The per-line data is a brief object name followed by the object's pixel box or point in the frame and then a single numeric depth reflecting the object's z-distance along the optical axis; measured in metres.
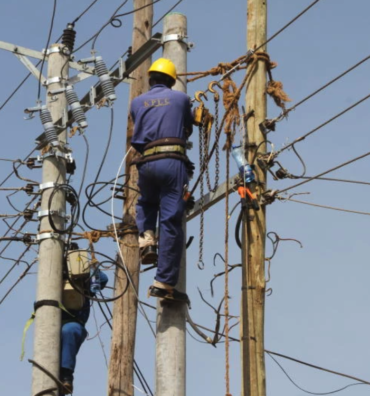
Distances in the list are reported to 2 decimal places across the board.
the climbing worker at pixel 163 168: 8.74
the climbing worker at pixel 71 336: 10.66
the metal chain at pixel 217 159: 9.81
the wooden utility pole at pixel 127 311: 10.89
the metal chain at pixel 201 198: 9.55
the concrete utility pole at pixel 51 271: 10.36
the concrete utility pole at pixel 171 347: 8.34
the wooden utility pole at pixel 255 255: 9.48
